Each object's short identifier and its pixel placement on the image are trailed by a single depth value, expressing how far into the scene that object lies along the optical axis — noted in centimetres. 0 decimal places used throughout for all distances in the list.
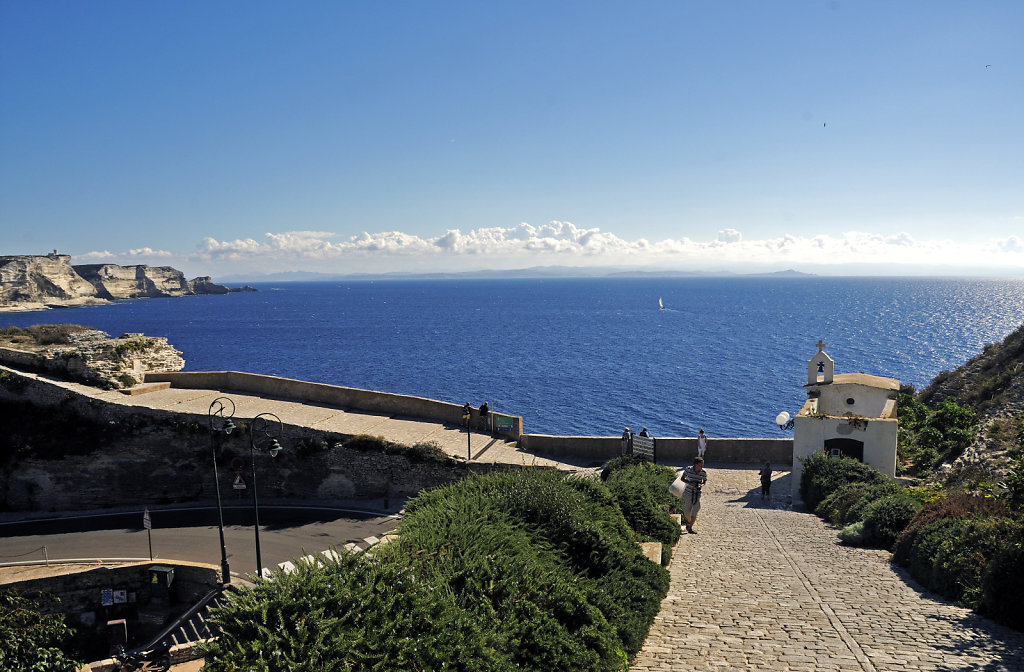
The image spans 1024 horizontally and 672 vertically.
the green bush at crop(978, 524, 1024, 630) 924
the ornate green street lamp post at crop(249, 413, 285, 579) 2576
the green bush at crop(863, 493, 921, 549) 1475
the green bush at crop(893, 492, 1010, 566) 1257
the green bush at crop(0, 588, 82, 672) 1180
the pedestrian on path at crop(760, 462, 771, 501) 2059
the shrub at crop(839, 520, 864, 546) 1513
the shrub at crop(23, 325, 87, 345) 3219
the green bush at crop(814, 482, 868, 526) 1758
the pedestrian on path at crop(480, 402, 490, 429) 2785
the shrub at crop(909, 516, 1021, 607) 1041
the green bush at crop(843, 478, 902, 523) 1652
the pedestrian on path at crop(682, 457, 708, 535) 1493
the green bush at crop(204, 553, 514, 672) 656
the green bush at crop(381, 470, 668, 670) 800
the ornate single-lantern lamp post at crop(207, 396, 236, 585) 1852
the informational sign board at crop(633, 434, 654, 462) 2434
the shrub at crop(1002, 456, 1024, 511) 1038
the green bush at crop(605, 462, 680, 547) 1374
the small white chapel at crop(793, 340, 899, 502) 2186
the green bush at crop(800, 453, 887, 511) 1952
